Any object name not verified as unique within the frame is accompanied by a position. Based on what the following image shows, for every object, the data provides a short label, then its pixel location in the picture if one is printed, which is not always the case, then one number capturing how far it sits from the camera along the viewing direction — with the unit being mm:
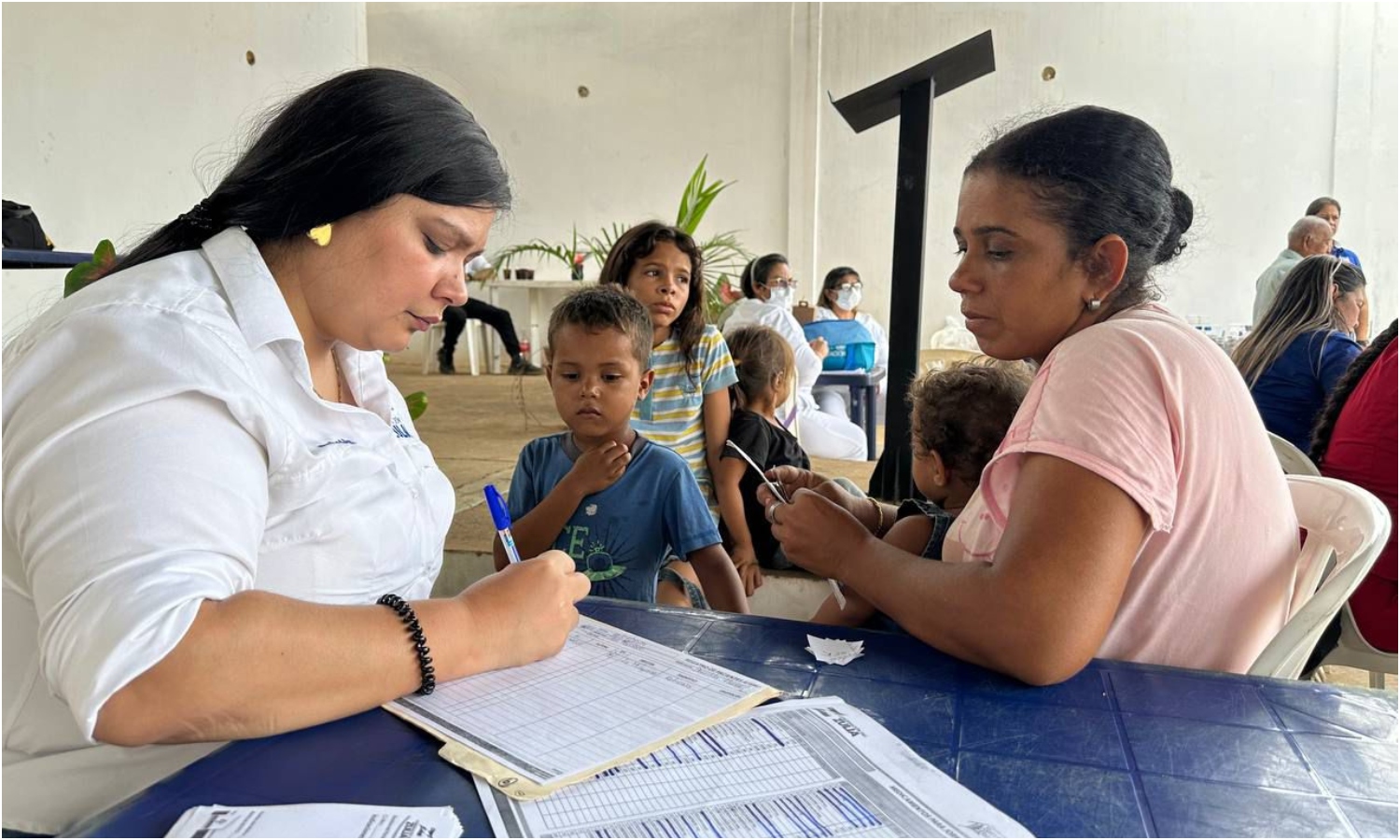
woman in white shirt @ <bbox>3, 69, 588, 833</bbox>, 678
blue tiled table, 699
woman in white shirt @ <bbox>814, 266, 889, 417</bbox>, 5801
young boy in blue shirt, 1781
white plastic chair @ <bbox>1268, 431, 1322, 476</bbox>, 1919
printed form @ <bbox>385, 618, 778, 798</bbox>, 743
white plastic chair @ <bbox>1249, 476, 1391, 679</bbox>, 1027
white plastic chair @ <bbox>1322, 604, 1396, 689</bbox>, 1897
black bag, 3307
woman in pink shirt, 931
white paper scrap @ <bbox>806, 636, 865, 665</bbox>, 980
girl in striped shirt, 2709
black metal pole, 2689
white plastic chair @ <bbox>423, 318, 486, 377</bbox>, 9734
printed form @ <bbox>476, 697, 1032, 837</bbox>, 667
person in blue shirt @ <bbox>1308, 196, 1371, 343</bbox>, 5931
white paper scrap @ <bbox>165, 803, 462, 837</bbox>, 646
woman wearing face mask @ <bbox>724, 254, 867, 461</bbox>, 4156
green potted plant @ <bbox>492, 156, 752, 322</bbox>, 5777
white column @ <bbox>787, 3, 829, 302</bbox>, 9820
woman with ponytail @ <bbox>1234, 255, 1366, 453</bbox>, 2973
